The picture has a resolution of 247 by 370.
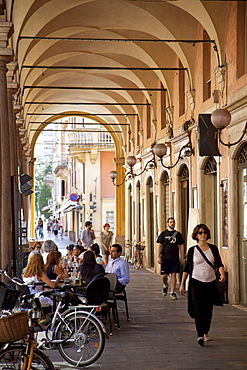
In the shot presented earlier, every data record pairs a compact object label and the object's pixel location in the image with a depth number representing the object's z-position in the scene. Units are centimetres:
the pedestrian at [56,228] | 5408
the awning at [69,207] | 4611
